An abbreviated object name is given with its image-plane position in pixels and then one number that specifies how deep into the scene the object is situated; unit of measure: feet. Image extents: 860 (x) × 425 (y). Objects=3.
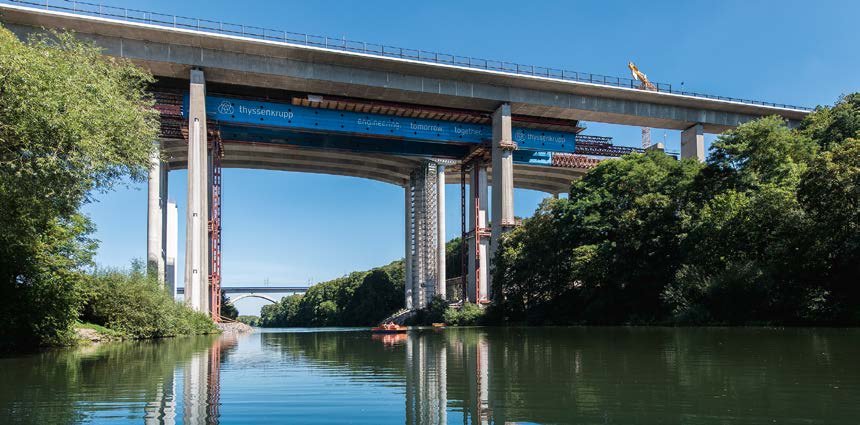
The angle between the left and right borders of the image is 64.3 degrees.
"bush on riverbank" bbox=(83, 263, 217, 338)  105.09
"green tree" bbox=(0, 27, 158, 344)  54.13
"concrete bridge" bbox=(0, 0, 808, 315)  152.05
